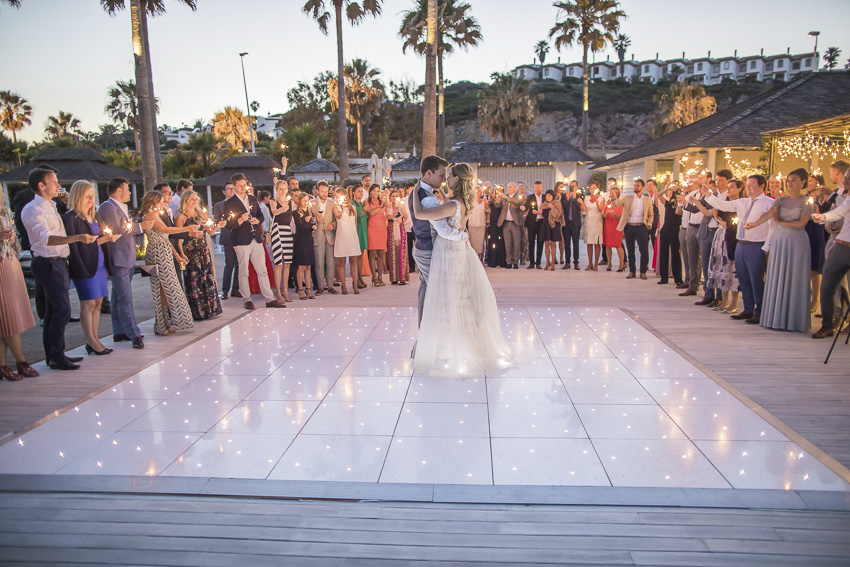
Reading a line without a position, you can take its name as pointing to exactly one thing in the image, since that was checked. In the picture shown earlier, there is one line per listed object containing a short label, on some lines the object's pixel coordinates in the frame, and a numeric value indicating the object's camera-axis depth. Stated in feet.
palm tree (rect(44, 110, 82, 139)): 157.79
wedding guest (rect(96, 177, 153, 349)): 19.88
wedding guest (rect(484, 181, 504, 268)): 43.39
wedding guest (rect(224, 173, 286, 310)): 26.53
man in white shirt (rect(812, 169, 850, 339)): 19.42
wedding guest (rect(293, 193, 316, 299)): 29.66
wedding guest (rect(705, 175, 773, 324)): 22.71
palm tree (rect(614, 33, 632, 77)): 350.64
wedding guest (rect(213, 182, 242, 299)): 29.19
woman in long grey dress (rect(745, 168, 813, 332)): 21.31
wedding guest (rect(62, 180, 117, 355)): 18.42
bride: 16.97
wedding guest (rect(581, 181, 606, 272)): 40.47
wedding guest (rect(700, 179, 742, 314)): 25.36
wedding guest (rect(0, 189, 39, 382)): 16.38
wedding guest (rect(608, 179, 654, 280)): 35.45
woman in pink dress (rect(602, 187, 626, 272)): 39.49
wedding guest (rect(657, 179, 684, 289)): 32.78
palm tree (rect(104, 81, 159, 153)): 146.00
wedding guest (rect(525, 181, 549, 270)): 42.24
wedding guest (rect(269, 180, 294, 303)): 28.07
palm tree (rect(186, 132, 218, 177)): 99.55
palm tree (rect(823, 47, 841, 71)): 326.85
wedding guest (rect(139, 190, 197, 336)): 21.53
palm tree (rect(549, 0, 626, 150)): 115.03
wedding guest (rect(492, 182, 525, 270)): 42.34
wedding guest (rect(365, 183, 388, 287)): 33.19
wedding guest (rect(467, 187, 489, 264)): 40.24
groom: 17.15
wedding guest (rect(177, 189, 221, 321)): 23.79
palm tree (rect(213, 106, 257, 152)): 134.21
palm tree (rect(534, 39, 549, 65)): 370.53
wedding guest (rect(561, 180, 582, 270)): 41.75
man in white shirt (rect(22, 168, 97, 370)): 17.12
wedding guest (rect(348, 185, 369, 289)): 32.94
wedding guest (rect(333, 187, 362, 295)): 30.96
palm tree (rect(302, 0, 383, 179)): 73.26
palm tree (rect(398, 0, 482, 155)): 92.17
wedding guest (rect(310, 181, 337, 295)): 30.53
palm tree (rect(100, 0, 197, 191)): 42.70
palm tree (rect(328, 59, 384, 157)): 152.66
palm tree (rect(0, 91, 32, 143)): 140.26
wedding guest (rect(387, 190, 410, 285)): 35.45
